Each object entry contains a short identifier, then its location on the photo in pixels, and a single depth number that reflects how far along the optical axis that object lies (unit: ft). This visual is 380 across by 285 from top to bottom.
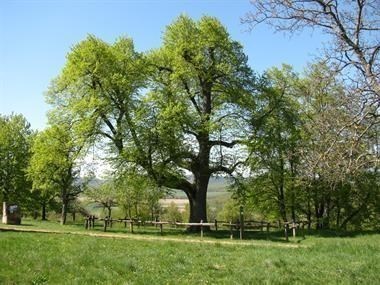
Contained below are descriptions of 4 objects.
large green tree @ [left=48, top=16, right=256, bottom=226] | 111.65
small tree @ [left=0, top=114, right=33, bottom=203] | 193.06
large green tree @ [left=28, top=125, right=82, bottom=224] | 118.42
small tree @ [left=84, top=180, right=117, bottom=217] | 191.35
